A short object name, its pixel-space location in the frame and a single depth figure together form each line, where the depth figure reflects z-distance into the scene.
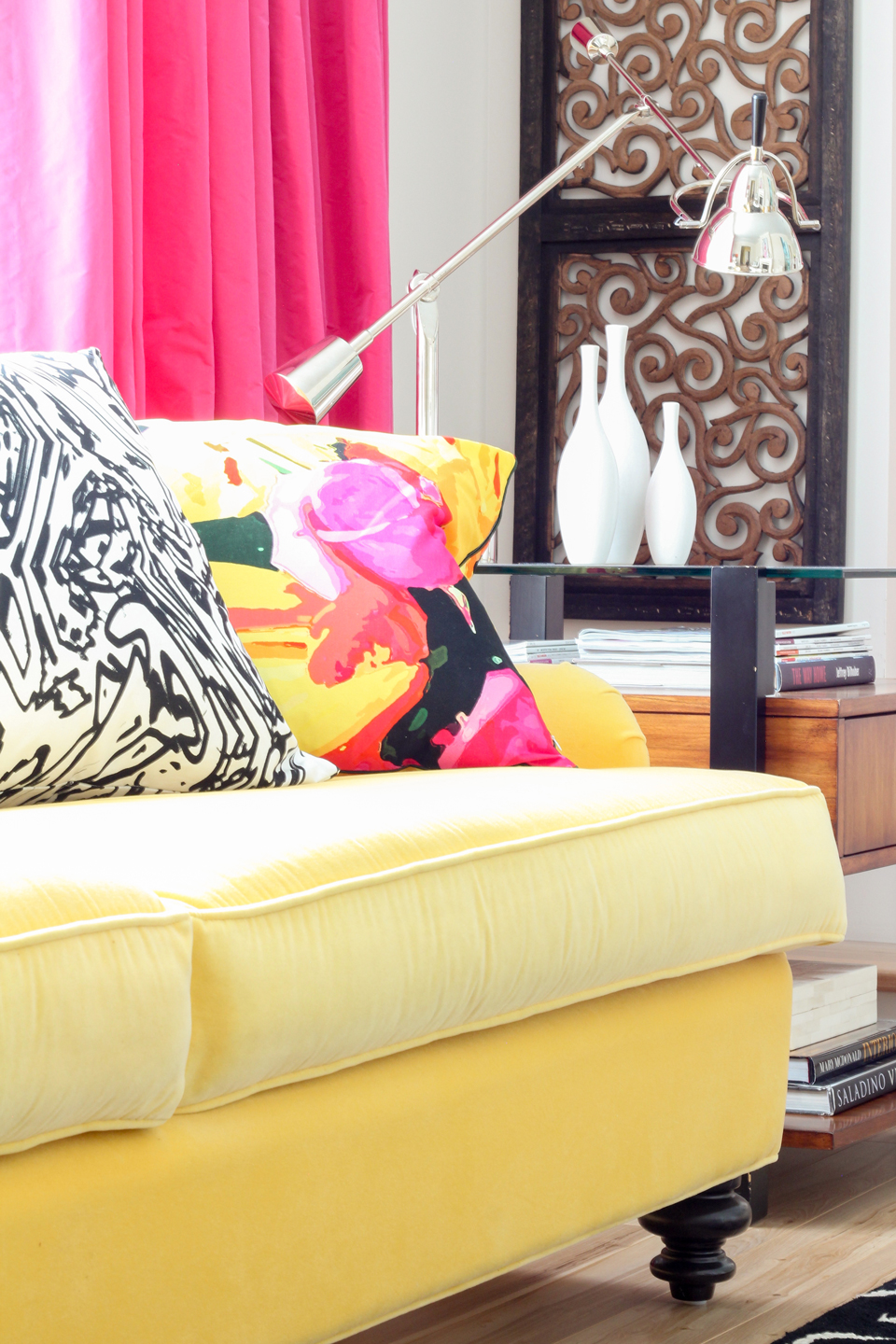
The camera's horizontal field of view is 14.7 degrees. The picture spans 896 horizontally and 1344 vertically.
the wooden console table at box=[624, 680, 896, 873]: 4.75
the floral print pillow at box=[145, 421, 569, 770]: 4.43
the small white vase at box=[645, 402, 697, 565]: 5.21
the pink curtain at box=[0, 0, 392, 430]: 4.96
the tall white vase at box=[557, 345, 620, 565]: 5.16
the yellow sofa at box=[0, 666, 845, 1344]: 3.13
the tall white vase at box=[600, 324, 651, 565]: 5.24
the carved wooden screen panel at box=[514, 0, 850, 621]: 6.18
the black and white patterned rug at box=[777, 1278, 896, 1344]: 4.27
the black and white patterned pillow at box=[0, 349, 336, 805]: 4.08
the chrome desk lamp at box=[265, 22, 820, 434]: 5.06
